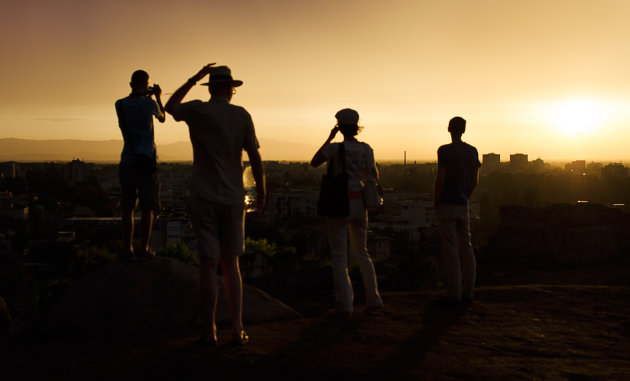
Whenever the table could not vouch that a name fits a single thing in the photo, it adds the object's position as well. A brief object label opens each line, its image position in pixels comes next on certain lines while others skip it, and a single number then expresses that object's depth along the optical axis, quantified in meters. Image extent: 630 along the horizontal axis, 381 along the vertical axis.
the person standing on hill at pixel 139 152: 5.64
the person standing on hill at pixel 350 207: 5.46
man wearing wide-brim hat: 4.37
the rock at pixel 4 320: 5.96
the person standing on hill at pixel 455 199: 6.16
